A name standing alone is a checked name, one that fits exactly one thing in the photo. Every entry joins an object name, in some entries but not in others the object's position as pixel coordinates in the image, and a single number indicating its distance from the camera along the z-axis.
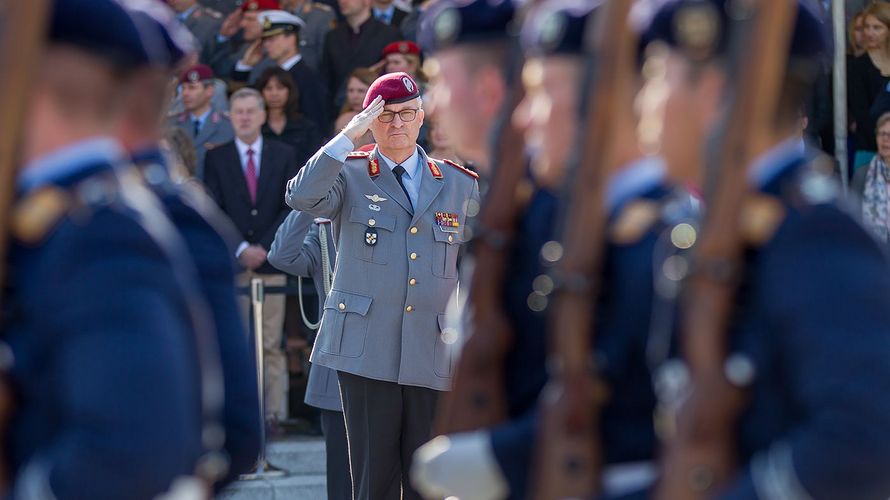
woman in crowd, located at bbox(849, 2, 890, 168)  21.25
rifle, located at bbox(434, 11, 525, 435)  6.89
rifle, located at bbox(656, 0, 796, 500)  5.46
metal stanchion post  17.62
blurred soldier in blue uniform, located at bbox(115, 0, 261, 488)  6.37
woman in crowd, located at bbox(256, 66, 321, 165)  20.37
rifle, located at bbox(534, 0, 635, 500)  6.05
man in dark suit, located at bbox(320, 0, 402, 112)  22.28
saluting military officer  14.06
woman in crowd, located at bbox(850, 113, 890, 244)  19.95
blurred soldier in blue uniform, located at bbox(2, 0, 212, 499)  4.98
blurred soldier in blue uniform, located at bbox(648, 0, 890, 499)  5.07
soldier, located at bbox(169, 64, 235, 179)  20.94
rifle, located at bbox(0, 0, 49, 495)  5.21
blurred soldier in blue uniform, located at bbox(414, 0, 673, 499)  6.10
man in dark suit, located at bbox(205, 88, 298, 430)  18.94
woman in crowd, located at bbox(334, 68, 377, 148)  20.36
